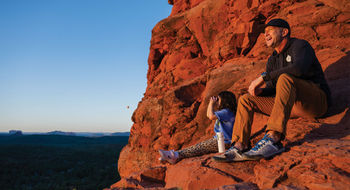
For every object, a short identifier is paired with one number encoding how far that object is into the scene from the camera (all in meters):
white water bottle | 3.97
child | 4.28
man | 2.84
